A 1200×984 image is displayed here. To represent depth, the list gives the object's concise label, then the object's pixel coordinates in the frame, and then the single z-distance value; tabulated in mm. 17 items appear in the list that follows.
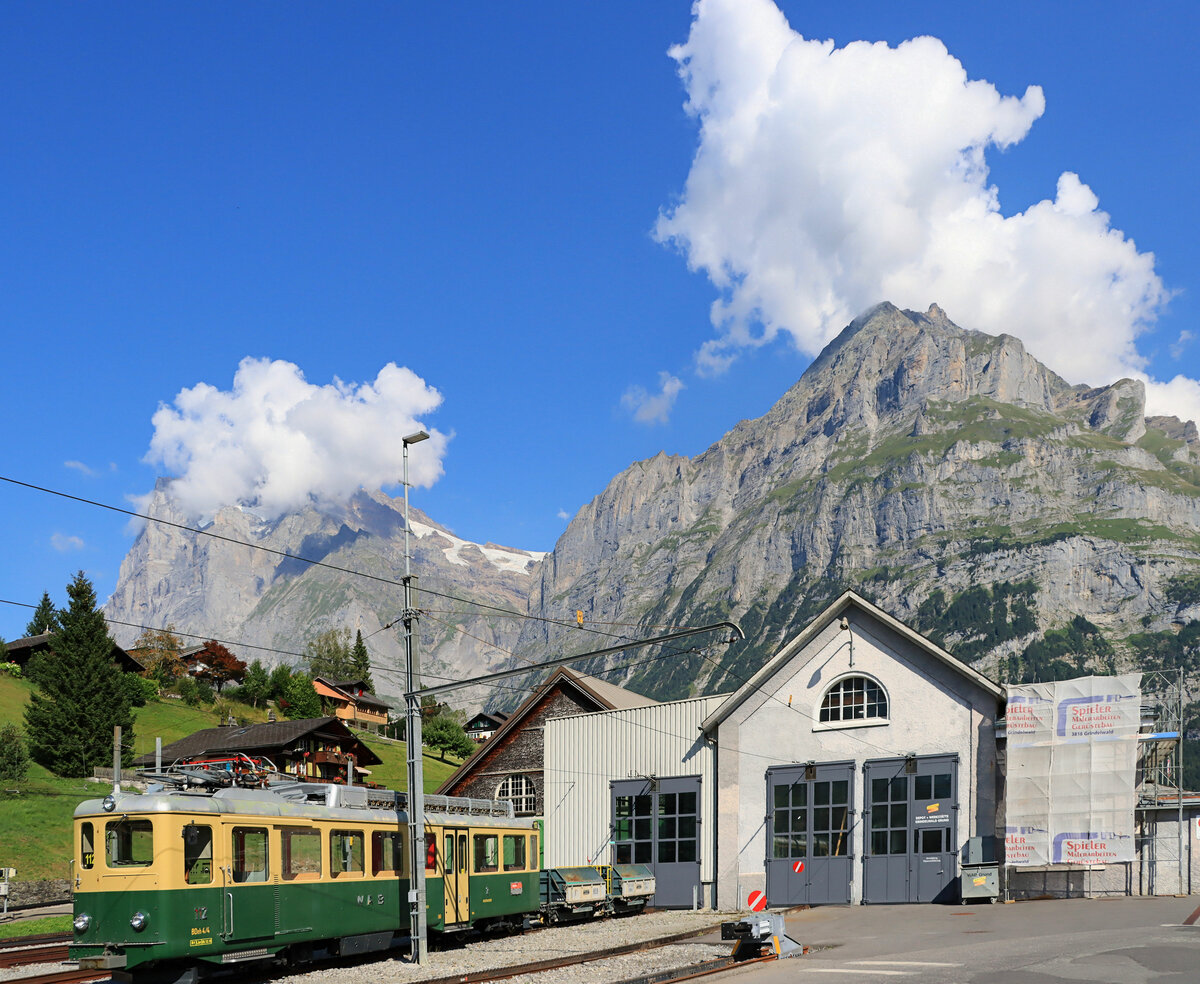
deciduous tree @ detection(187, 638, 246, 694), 122250
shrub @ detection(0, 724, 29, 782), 62469
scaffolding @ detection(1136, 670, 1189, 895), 34250
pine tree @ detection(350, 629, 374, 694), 157100
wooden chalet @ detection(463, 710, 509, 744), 136875
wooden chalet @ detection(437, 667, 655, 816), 46438
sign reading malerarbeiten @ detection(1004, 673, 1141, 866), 34312
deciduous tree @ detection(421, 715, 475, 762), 118000
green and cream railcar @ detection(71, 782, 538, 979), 19047
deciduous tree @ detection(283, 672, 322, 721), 117438
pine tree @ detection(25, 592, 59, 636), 105838
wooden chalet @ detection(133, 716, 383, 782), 76500
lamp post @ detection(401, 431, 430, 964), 24266
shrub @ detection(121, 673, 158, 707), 90275
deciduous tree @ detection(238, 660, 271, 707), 119312
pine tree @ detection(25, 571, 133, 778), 71688
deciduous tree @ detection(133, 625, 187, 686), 115812
